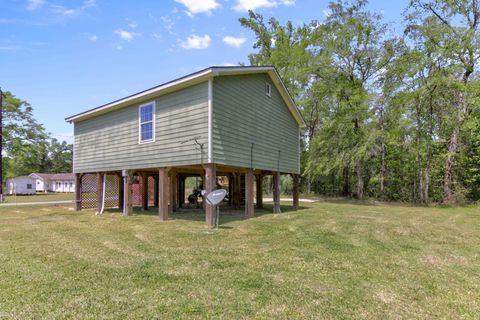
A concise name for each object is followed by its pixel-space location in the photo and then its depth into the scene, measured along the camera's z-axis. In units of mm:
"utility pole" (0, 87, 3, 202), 26286
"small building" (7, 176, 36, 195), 42250
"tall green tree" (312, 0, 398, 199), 22031
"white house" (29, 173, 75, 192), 52991
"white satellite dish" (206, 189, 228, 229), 8844
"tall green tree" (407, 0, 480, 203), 17969
